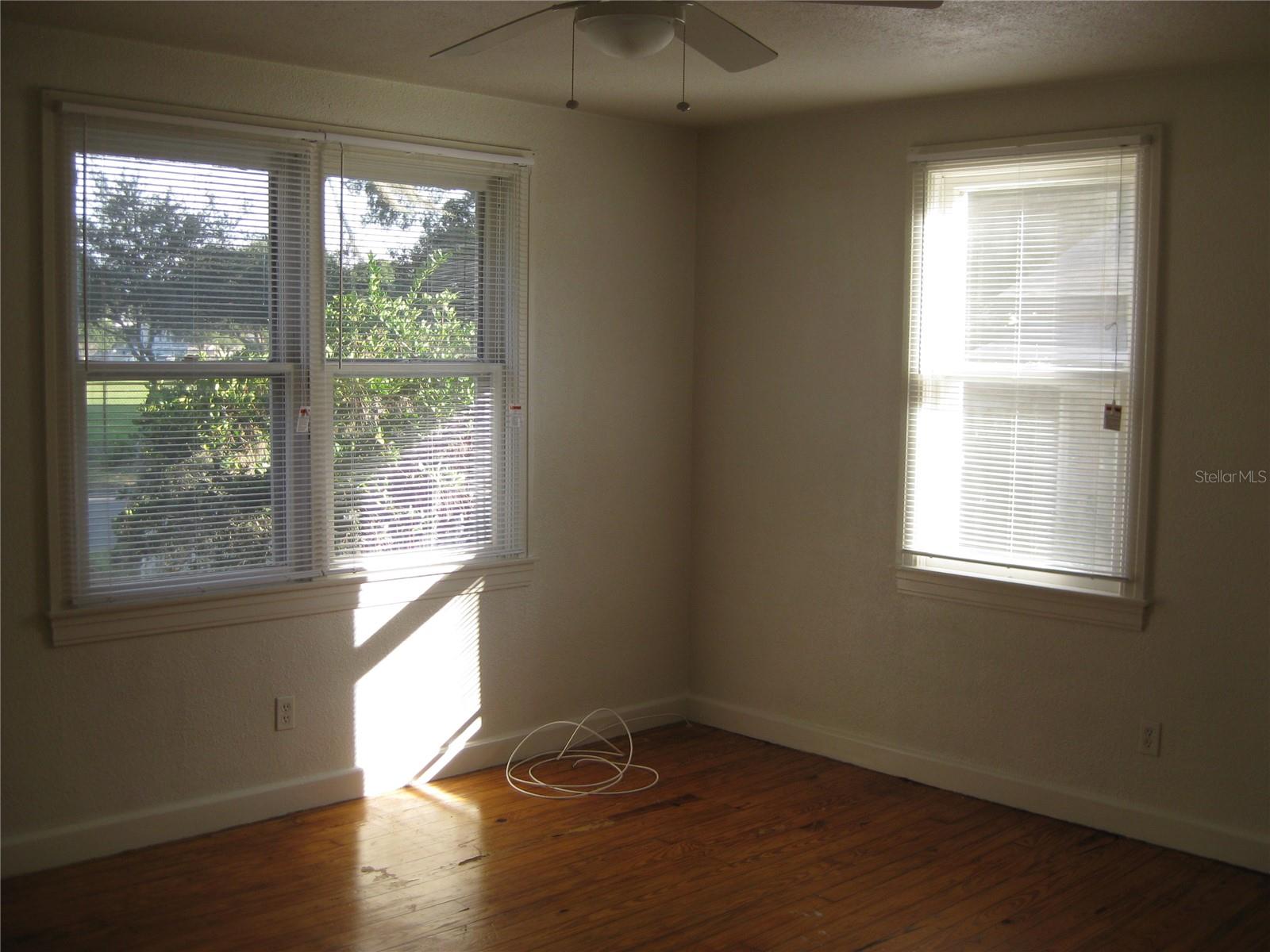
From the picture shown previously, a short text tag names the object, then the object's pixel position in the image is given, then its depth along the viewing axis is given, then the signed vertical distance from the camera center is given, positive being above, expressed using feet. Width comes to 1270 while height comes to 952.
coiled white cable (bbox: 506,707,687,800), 13.61 -4.70
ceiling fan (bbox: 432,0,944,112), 8.25 +2.68
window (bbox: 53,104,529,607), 11.21 +0.35
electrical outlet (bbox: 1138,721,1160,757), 12.21 -3.63
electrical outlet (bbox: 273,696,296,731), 12.56 -3.56
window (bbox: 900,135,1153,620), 12.24 +0.36
